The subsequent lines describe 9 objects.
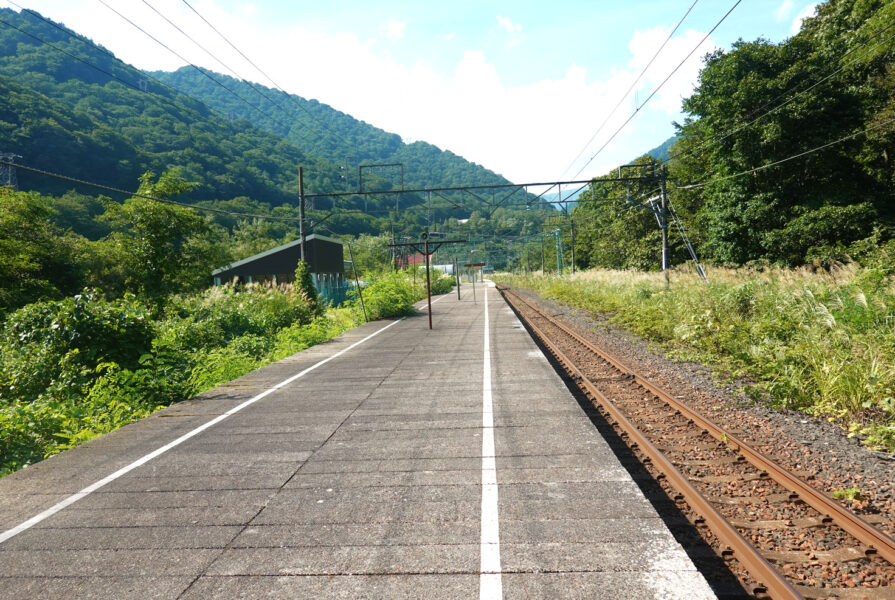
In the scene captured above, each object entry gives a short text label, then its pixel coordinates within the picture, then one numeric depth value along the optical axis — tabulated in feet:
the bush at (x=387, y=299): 78.38
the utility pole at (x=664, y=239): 76.53
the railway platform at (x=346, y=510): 10.16
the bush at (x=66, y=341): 28.76
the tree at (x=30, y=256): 76.64
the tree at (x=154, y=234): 82.38
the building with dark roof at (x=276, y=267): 123.13
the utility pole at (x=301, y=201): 75.41
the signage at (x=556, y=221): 201.92
